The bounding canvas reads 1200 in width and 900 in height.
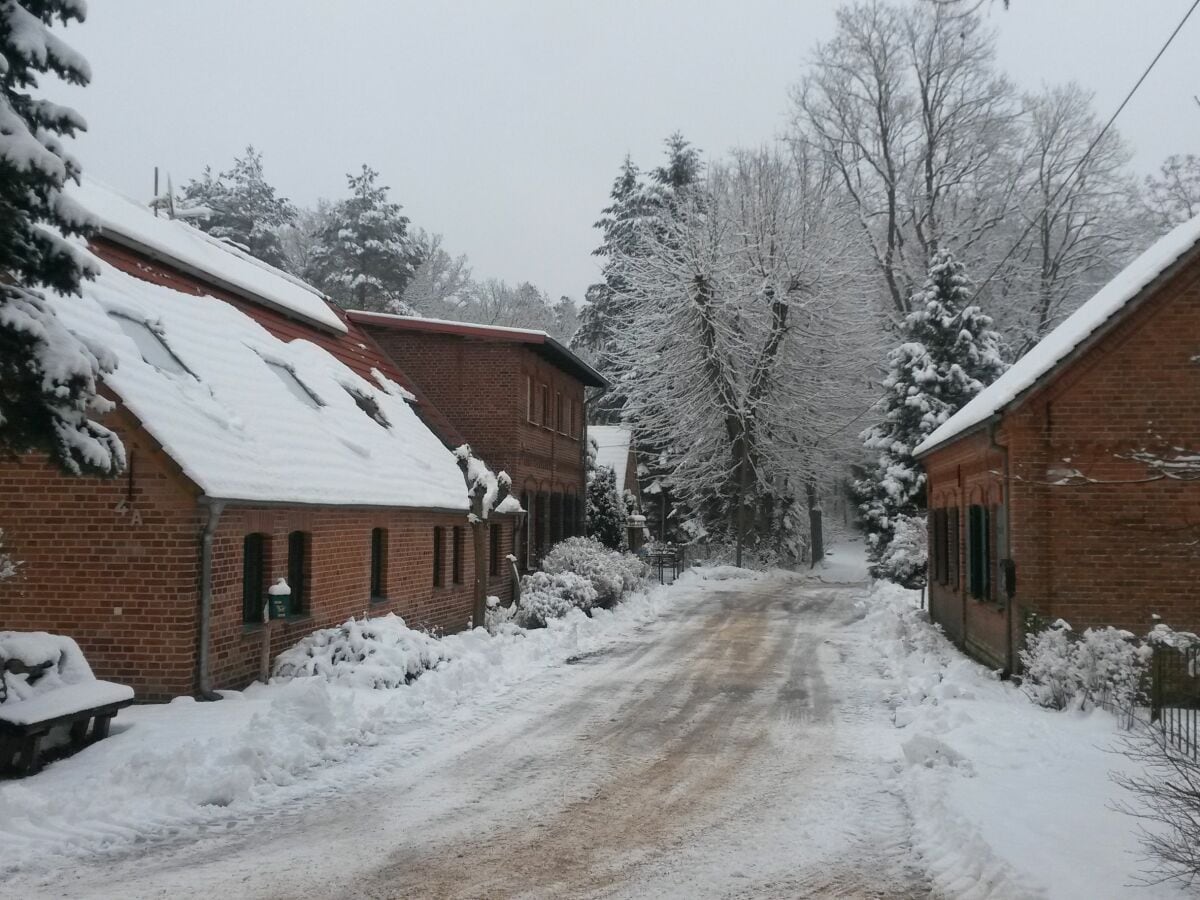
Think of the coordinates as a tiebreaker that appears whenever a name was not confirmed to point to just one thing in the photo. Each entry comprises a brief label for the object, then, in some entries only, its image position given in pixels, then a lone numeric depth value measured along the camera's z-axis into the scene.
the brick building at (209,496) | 11.17
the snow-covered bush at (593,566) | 24.17
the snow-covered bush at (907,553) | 28.03
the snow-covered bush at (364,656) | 12.49
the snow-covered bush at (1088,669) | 10.93
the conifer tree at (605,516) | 34.72
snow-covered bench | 8.09
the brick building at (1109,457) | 12.62
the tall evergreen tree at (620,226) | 52.09
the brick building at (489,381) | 25.14
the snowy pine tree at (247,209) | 53.22
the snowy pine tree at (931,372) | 32.00
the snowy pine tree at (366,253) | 53.16
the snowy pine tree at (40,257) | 7.20
